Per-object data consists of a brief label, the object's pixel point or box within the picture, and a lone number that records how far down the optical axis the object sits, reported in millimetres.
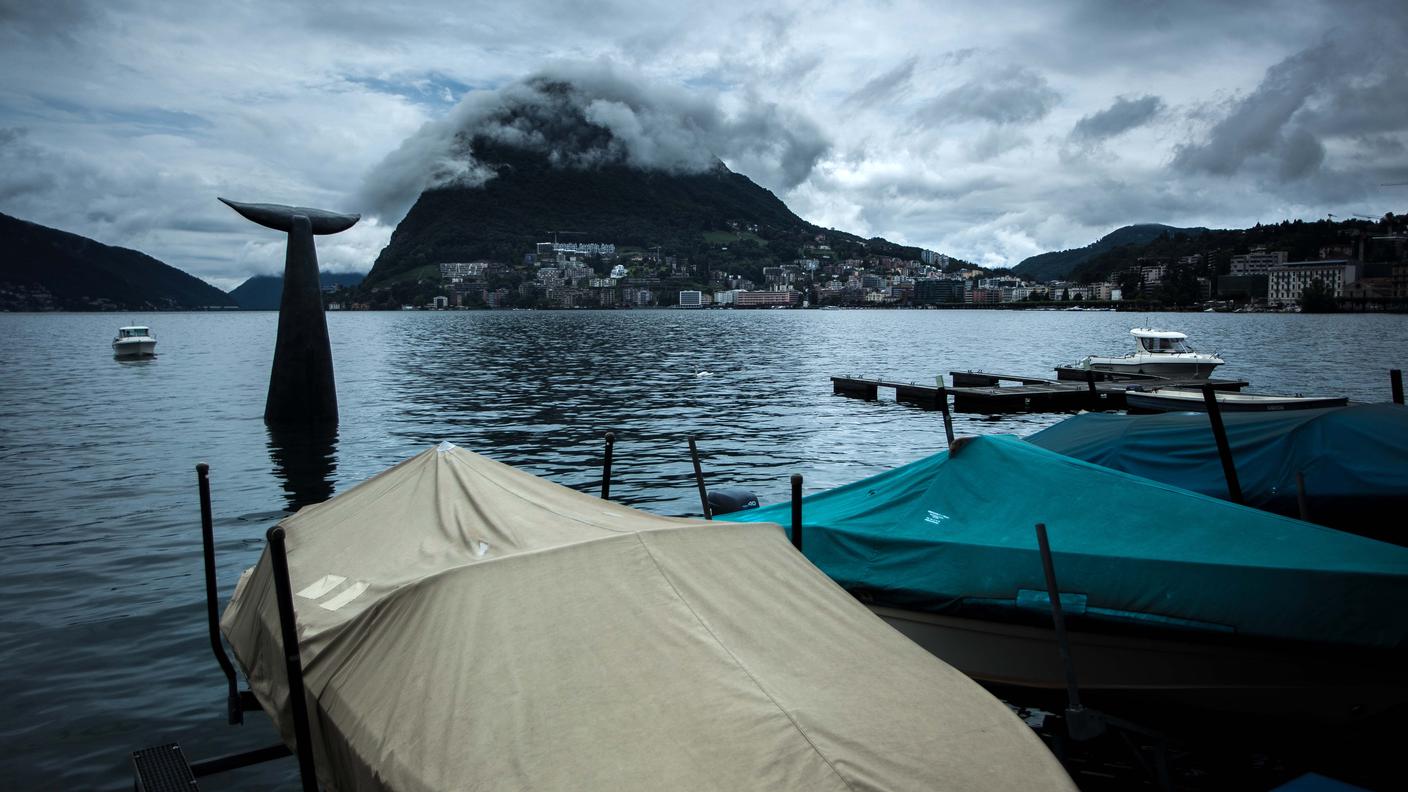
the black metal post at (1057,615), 8023
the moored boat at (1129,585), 8945
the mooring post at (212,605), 10375
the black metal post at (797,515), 10414
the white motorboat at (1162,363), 47188
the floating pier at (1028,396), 39562
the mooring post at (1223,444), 13797
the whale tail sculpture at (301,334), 31031
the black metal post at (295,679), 7008
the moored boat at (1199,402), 29828
